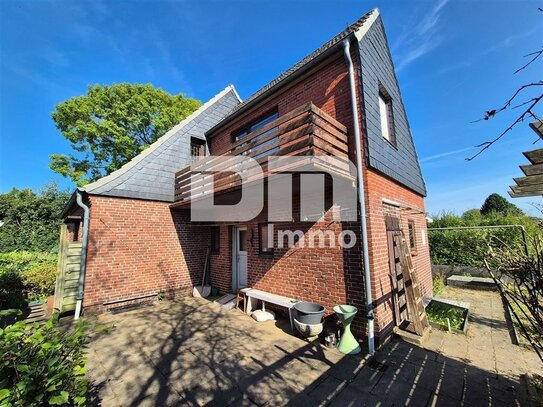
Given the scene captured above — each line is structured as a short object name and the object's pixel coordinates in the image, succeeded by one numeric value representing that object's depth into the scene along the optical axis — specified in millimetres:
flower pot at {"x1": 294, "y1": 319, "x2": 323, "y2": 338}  4754
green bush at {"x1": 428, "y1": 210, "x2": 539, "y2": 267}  10773
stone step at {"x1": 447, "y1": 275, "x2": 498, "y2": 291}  9867
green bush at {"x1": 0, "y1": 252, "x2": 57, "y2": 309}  7211
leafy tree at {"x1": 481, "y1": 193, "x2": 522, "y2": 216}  22044
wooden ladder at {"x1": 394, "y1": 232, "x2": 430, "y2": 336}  5270
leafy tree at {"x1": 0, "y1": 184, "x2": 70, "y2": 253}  16125
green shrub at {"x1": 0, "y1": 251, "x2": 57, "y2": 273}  10102
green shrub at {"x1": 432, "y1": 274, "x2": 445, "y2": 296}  9224
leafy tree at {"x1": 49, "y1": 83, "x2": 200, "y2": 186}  16156
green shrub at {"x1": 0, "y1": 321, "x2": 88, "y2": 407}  1479
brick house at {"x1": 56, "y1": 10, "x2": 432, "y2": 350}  4887
